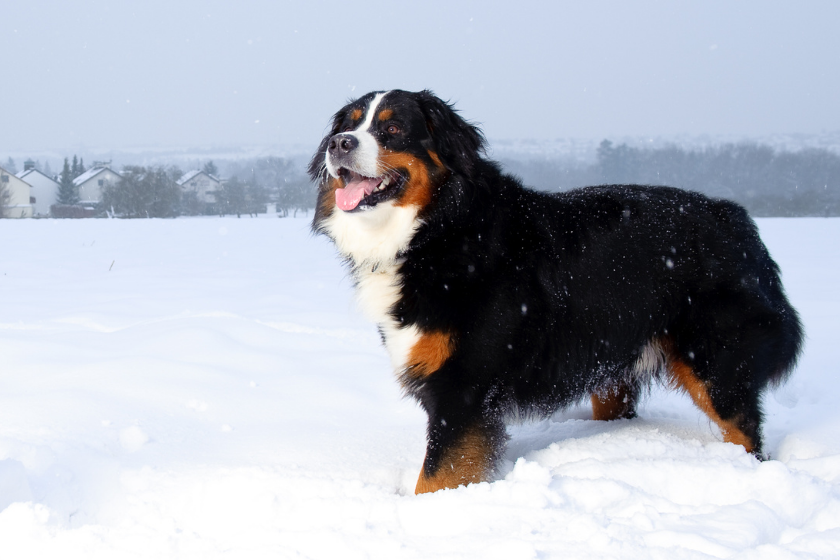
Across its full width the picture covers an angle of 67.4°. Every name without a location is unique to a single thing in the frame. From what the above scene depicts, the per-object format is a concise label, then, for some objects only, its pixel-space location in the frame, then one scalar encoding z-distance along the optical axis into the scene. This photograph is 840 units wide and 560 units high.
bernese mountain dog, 2.82
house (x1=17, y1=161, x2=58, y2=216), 49.41
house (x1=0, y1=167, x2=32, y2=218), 39.00
